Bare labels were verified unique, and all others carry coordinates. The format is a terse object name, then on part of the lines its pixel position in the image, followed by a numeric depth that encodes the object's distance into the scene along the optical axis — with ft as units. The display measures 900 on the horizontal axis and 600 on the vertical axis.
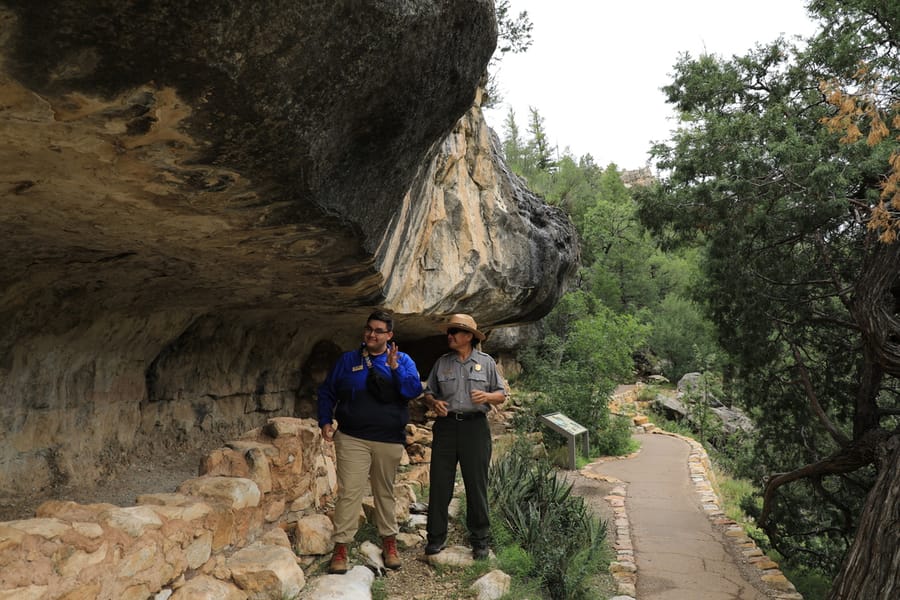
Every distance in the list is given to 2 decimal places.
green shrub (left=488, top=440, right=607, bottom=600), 14.28
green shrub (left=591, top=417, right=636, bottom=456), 37.17
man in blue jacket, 12.04
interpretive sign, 30.40
